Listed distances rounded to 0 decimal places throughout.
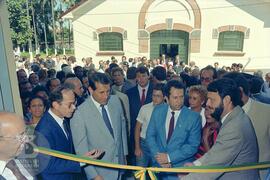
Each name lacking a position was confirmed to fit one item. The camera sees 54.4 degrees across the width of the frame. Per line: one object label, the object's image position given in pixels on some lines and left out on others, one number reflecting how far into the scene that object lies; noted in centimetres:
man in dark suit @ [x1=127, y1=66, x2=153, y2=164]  486
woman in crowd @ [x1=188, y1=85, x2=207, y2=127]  386
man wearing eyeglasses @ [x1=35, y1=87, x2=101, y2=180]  276
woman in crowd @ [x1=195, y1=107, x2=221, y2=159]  328
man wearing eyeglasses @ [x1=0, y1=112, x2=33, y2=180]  197
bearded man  250
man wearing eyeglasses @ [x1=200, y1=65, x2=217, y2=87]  534
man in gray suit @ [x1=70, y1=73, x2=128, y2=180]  312
